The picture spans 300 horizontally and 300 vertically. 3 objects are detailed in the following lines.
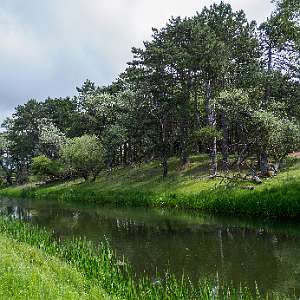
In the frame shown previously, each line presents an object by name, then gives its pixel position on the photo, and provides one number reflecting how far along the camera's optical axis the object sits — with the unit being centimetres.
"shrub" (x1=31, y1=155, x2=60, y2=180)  9756
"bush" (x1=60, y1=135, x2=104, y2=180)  7975
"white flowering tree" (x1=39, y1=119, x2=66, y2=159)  10500
